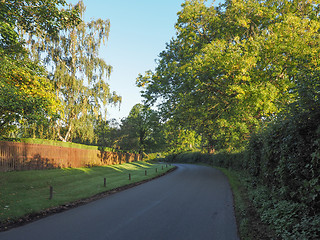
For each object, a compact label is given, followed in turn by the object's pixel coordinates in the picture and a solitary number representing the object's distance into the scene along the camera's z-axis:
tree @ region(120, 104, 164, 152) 53.38
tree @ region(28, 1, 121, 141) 23.08
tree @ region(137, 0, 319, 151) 14.62
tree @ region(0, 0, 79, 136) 11.38
